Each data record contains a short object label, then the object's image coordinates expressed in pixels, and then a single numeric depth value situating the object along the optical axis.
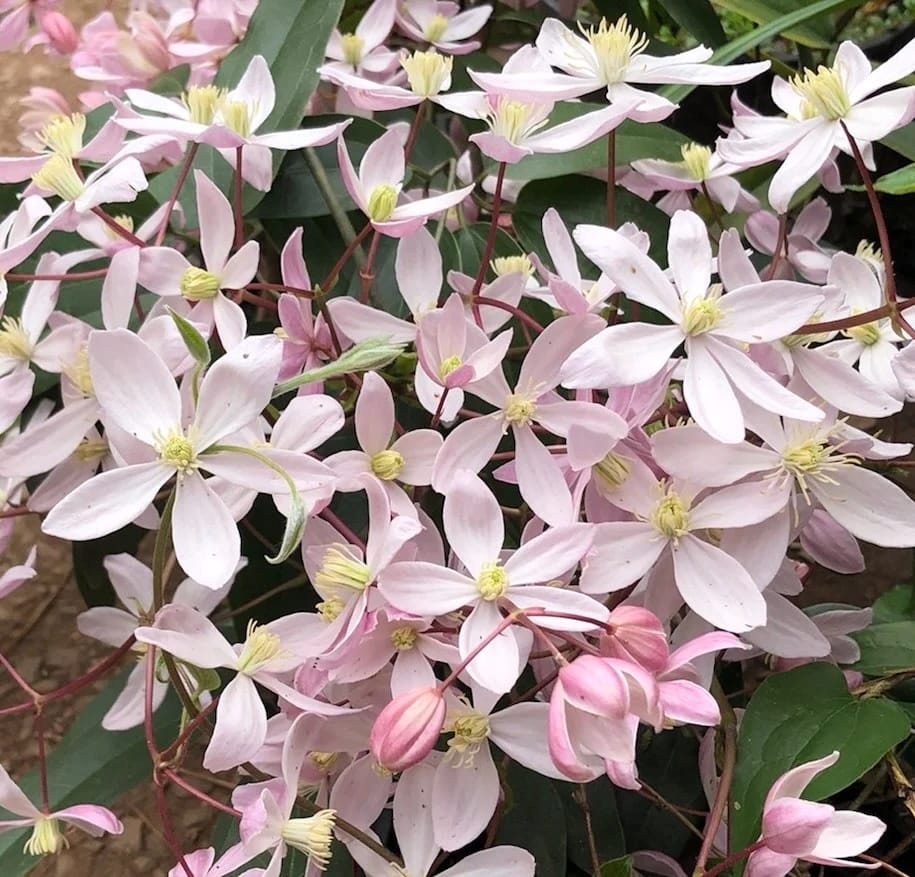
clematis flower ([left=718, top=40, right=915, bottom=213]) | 0.32
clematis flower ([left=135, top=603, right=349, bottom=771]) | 0.27
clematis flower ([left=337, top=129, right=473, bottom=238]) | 0.33
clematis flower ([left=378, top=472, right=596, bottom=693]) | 0.26
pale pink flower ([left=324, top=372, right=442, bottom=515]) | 0.30
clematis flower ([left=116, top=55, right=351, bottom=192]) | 0.33
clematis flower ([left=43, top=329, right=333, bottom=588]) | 0.26
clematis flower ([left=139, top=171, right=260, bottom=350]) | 0.33
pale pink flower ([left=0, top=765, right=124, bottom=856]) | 0.32
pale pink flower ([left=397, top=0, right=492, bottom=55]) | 0.53
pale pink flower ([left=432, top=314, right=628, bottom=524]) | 0.29
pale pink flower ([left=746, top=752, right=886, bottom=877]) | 0.26
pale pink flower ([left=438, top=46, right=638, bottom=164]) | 0.31
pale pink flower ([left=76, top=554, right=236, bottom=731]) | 0.39
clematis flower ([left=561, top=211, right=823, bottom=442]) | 0.27
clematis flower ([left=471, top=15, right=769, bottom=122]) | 0.32
